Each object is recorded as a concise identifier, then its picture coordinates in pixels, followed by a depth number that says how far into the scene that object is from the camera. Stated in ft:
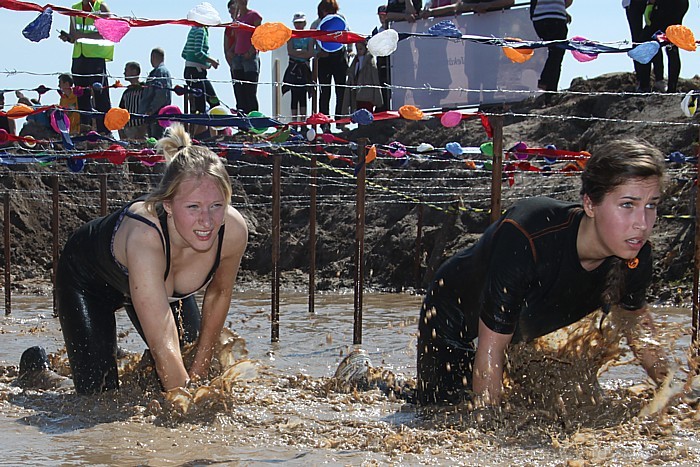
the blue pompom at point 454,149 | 27.22
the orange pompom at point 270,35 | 18.80
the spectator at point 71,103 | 40.73
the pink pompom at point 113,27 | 18.90
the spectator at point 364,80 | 42.55
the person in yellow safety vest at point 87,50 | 39.04
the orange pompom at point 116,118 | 24.16
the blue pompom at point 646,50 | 19.33
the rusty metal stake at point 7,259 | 36.40
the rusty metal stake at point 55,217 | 35.26
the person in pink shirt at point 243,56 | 39.68
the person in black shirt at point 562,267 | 12.41
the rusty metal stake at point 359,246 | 26.16
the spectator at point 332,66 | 42.65
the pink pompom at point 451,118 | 25.30
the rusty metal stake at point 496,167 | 22.35
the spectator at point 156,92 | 39.90
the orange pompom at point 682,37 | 18.95
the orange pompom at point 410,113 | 24.40
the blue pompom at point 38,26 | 17.97
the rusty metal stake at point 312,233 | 34.60
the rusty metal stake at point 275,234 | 28.37
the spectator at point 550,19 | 34.58
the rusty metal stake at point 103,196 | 35.38
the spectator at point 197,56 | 40.11
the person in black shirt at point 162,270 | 14.16
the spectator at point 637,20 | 34.12
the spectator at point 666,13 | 33.35
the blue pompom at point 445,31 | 19.94
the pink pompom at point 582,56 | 20.86
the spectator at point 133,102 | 42.50
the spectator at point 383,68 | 44.47
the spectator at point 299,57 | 41.06
